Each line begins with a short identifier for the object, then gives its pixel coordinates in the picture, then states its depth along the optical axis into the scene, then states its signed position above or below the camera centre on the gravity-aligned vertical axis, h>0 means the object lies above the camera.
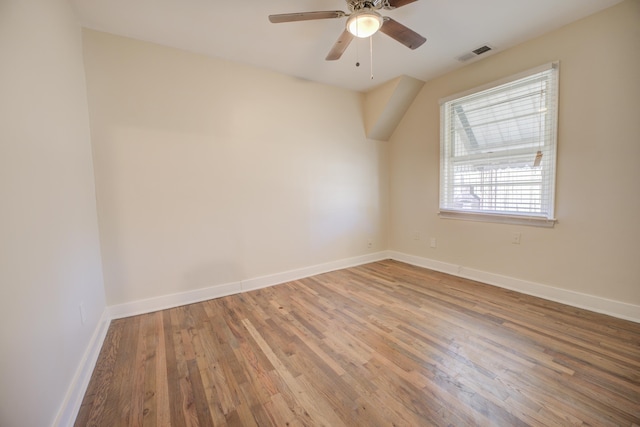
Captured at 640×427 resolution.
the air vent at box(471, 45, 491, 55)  2.66 +1.54
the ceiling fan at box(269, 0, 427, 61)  1.70 +1.23
